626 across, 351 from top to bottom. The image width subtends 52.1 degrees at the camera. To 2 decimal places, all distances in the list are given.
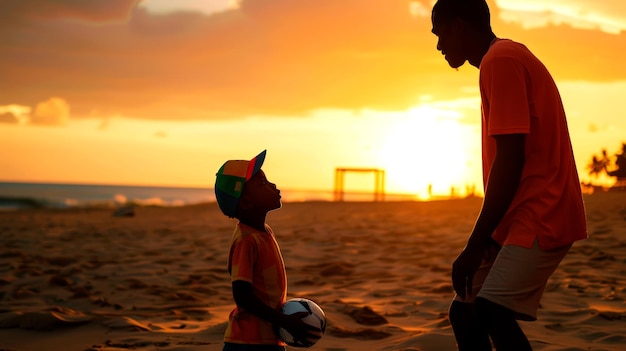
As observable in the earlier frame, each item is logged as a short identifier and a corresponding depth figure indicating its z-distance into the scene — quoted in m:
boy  2.86
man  2.42
